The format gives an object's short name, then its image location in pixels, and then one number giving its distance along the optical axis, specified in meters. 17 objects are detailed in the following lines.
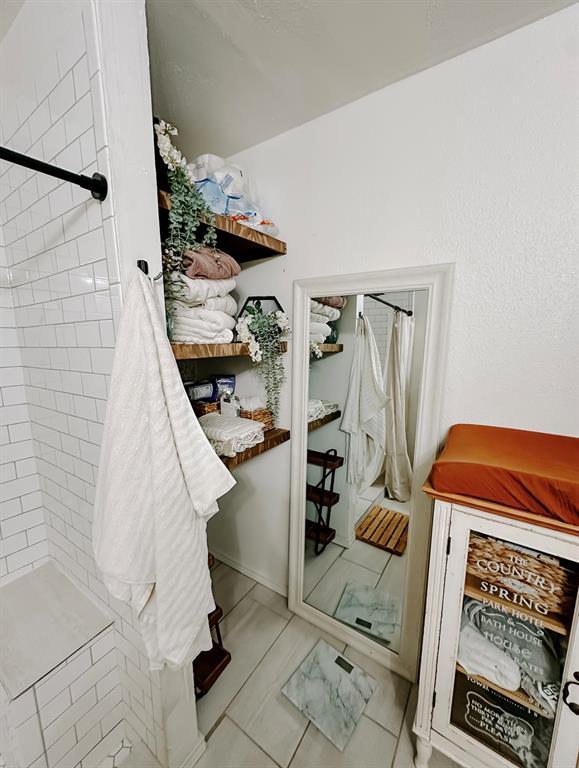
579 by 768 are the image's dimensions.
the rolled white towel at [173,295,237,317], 1.01
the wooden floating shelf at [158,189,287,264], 1.00
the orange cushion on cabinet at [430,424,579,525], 0.64
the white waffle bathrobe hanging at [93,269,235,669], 0.67
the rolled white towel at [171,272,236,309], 0.95
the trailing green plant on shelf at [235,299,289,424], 1.18
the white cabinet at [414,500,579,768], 0.71
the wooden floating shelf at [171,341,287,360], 0.93
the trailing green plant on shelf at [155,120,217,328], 0.83
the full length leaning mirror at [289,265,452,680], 1.05
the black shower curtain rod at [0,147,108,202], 0.56
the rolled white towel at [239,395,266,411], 1.40
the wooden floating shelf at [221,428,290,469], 1.13
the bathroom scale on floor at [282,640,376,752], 1.04
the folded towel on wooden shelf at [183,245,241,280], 0.97
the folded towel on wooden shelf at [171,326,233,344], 1.02
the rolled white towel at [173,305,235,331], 1.01
